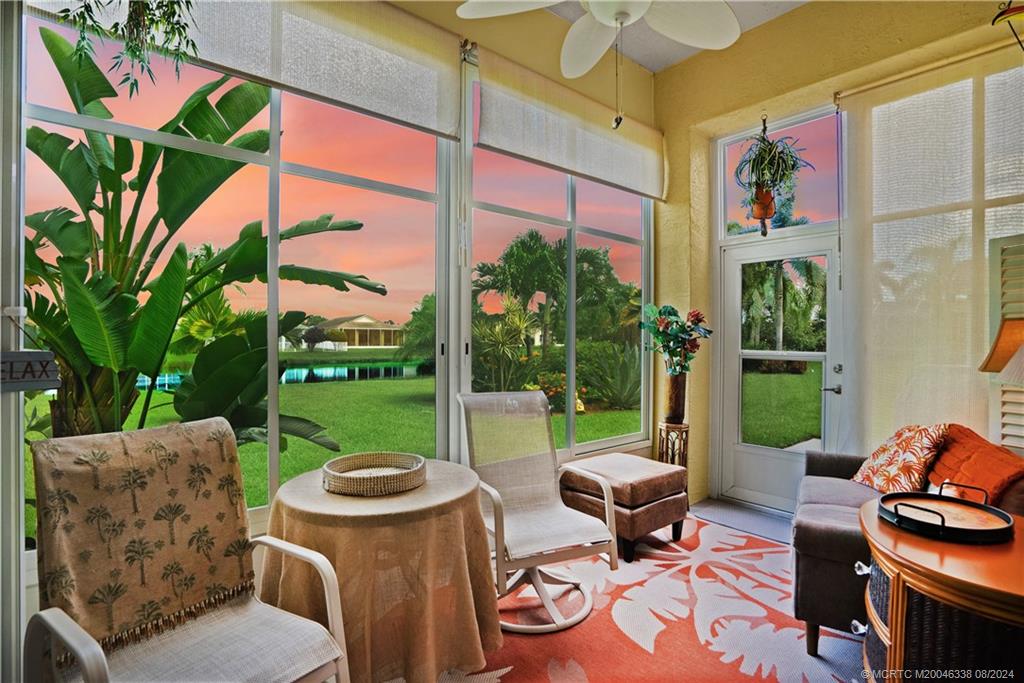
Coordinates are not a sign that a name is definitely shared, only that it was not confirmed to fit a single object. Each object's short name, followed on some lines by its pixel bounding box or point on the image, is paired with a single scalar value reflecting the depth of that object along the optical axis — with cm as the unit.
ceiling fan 163
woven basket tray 190
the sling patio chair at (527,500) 227
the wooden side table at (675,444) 373
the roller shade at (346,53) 213
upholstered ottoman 298
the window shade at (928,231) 281
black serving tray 146
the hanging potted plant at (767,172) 360
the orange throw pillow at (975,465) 205
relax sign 145
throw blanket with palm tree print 140
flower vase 379
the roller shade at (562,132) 309
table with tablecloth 169
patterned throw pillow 247
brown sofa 201
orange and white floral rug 202
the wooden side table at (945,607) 123
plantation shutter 266
